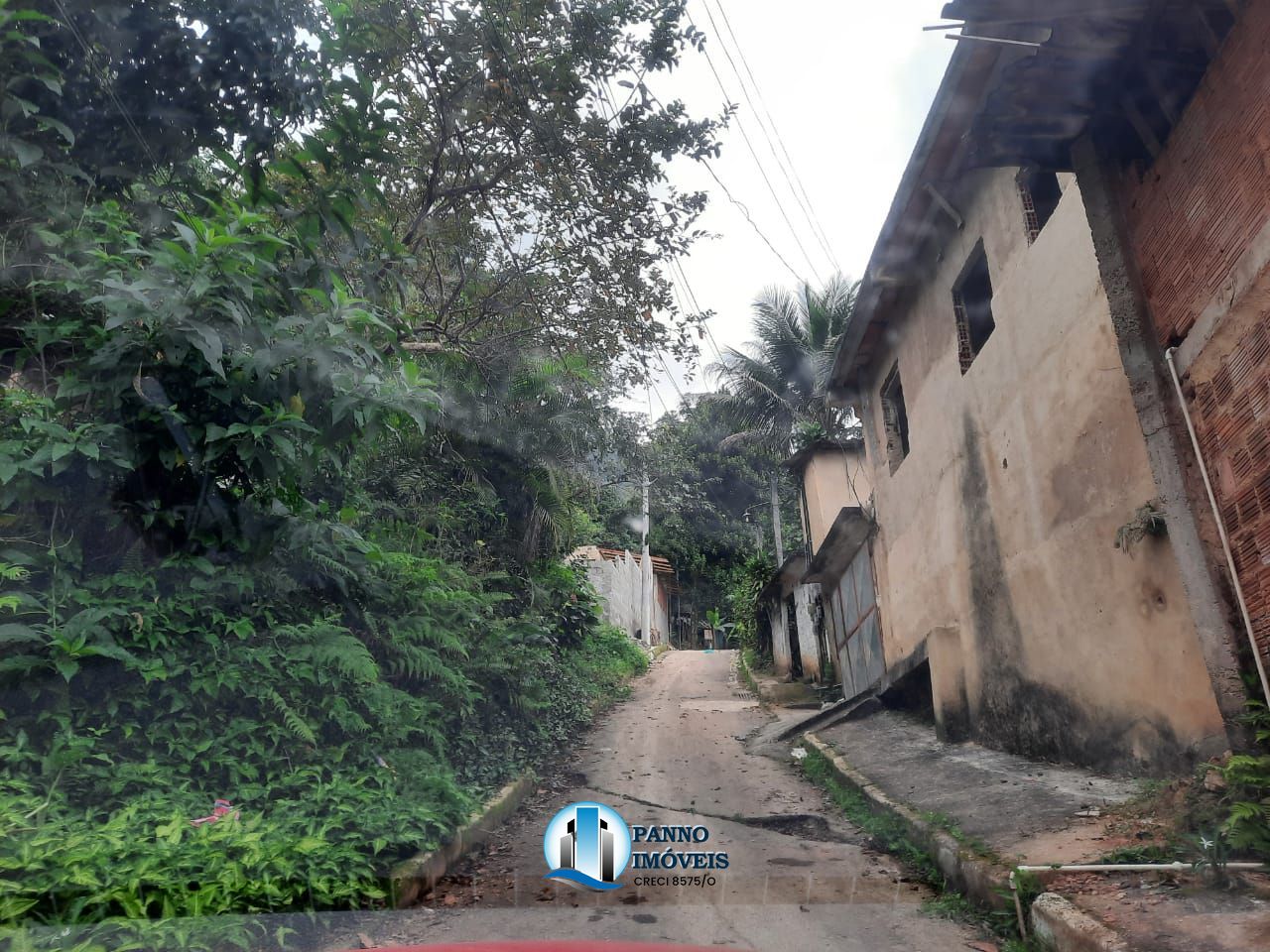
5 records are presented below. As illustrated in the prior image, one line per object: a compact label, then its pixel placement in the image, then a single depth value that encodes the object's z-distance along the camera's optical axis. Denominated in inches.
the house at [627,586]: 935.0
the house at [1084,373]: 161.5
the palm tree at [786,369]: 796.0
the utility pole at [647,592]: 1117.1
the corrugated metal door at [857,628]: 512.1
